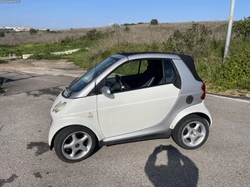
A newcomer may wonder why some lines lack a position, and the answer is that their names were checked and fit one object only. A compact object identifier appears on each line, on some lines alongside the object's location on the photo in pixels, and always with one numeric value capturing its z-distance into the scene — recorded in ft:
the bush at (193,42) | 34.27
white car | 9.56
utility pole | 24.30
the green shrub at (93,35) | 102.26
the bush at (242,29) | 34.67
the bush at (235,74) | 22.35
